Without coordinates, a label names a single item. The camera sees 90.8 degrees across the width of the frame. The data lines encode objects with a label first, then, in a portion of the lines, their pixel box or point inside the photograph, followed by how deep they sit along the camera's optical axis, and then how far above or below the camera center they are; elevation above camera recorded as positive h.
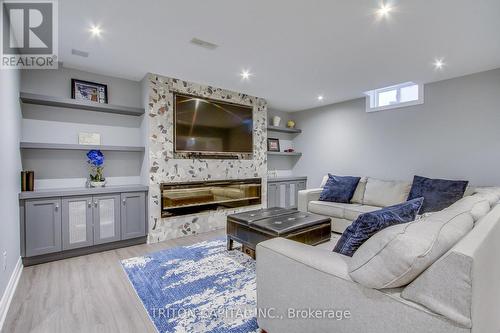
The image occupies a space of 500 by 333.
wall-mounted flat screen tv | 3.81 +0.62
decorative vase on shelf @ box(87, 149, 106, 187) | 3.27 -0.07
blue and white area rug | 1.78 -1.14
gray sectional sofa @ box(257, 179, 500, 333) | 0.86 -0.51
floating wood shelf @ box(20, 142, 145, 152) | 2.84 +0.21
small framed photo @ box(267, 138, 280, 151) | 5.53 +0.42
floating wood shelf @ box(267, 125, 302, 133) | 5.30 +0.75
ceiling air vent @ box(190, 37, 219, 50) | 2.57 +1.28
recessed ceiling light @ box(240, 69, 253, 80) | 3.42 +1.27
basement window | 3.98 +1.14
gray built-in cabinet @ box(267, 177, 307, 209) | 5.11 -0.61
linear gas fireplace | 3.68 -0.54
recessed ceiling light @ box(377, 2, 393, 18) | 1.97 +1.25
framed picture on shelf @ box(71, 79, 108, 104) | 3.28 +0.99
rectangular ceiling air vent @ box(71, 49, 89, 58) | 2.82 +1.28
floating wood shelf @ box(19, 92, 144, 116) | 2.87 +0.75
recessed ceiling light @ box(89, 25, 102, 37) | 2.32 +1.28
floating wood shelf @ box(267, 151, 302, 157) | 5.30 +0.21
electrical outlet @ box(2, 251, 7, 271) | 1.92 -0.77
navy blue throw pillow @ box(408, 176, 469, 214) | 3.13 -0.39
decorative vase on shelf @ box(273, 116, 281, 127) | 5.47 +0.93
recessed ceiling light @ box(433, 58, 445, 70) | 2.99 +1.24
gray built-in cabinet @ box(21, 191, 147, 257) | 2.73 -0.71
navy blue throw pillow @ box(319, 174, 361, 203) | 4.09 -0.45
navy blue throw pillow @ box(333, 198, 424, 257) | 1.31 -0.34
